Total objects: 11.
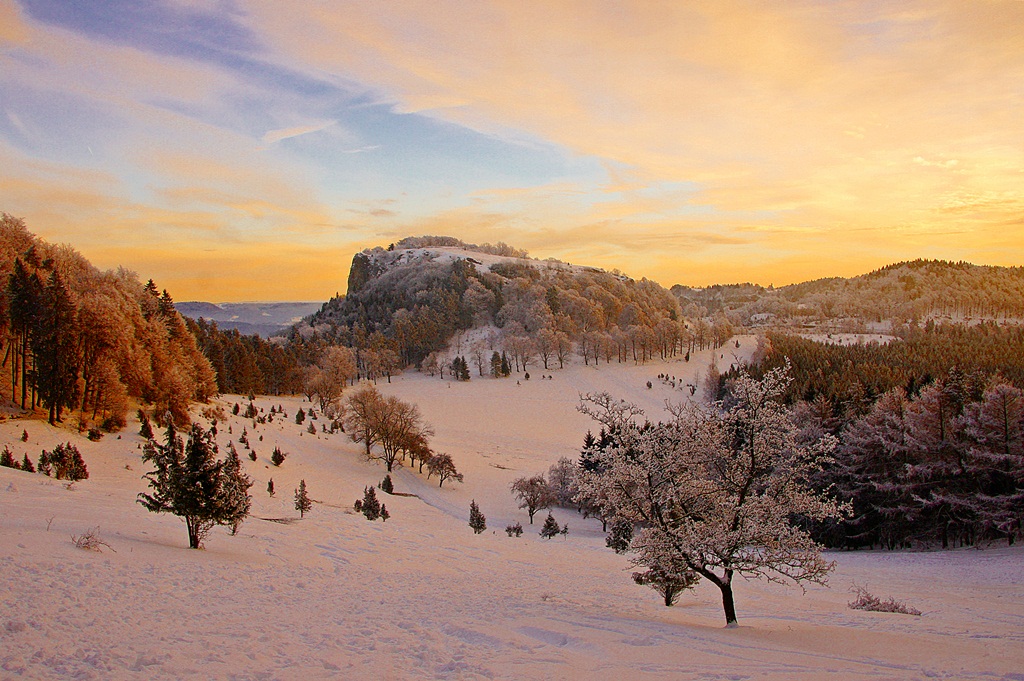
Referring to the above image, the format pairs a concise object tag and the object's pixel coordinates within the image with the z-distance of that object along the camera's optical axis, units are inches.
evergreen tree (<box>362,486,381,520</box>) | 1272.1
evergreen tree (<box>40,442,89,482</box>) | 976.4
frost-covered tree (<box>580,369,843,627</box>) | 496.1
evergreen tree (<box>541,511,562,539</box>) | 1379.2
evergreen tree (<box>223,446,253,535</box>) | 679.7
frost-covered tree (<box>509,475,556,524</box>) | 1729.8
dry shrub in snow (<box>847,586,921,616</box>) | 632.4
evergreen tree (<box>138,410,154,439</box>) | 1309.1
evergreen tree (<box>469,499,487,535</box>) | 1316.7
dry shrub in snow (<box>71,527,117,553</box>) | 539.2
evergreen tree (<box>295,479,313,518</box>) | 1130.0
